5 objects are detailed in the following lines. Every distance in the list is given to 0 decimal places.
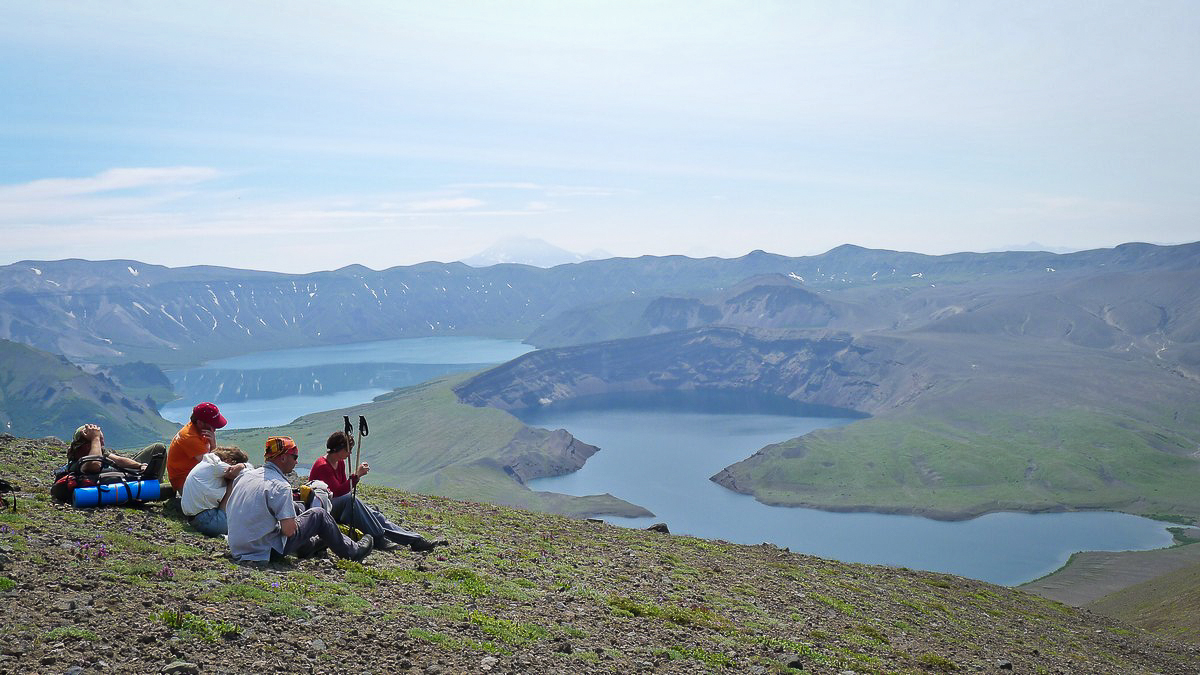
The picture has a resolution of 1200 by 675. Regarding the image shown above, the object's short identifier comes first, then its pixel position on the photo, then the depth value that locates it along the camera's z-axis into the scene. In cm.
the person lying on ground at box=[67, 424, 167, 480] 1700
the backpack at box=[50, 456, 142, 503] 1678
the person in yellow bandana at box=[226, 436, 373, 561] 1443
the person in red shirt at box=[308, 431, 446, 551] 1662
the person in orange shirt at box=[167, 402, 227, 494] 1675
